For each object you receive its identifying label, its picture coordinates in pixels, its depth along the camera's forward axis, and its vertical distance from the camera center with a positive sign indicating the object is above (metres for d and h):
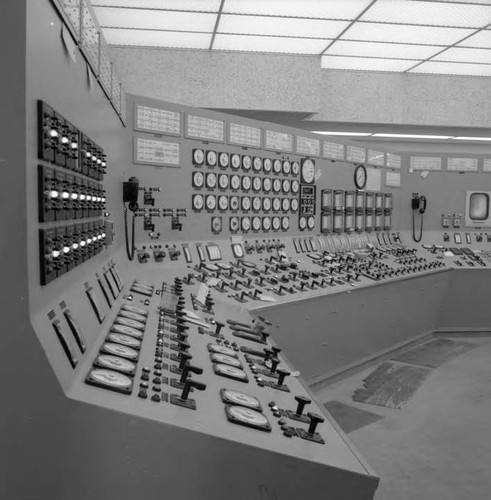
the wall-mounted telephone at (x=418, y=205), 5.75 +0.04
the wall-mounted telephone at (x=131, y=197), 3.08 +0.03
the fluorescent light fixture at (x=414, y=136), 8.15 +1.13
